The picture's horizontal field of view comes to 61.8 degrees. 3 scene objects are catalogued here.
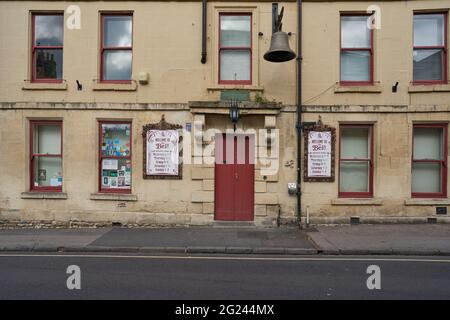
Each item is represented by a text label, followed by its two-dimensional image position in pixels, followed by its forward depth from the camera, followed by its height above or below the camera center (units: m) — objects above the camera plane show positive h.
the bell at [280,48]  10.28 +3.23
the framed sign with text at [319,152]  11.89 +0.44
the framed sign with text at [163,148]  11.92 +0.54
